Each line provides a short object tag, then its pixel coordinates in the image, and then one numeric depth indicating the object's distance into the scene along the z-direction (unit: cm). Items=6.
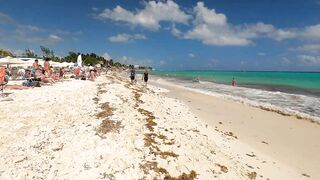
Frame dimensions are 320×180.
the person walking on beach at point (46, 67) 1431
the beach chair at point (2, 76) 884
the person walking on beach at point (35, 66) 1345
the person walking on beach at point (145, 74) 1849
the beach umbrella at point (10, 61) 1739
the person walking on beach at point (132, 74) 1982
